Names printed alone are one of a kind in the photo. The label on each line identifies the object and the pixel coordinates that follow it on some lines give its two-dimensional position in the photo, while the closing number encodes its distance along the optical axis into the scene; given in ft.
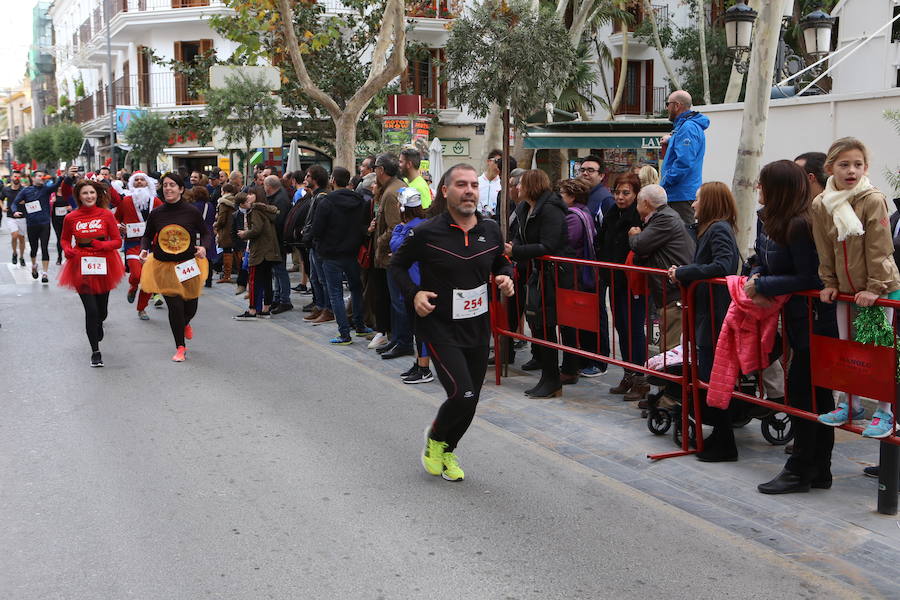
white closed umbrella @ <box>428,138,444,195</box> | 53.43
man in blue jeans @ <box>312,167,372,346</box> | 35.06
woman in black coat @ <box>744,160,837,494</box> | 17.11
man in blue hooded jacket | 27.78
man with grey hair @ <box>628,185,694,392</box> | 23.59
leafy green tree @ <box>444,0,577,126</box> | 30.91
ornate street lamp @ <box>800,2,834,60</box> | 47.98
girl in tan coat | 15.61
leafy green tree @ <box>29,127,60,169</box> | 173.88
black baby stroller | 20.79
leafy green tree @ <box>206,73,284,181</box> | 63.31
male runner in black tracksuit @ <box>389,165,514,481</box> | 18.78
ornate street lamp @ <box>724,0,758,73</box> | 45.93
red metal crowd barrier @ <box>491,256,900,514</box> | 15.92
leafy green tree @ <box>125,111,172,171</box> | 110.22
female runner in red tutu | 31.12
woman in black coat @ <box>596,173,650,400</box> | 24.22
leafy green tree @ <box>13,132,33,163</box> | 184.02
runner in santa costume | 41.55
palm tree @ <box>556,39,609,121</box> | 86.62
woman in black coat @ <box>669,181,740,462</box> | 19.53
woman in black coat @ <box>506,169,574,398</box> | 25.38
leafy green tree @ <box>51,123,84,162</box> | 162.30
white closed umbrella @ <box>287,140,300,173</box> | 65.92
